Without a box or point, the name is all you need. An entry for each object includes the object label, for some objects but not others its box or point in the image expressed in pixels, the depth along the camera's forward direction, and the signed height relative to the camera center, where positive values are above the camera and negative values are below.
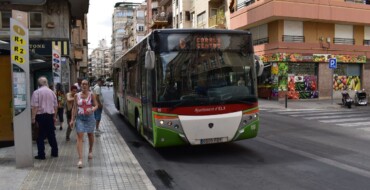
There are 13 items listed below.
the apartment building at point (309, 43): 28.38 +2.50
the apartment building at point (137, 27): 92.53 +12.51
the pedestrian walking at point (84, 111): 8.04 -0.63
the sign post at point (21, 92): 7.48 -0.22
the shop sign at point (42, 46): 23.05 +1.95
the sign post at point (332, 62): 23.78 +0.85
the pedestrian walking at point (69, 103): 10.84 -0.65
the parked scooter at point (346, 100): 23.02 -1.33
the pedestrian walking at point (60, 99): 13.44 -0.65
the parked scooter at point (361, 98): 24.03 -1.28
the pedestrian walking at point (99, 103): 12.55 -0.75
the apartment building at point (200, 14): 37.22 +7.05
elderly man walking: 8.38 -0.71
